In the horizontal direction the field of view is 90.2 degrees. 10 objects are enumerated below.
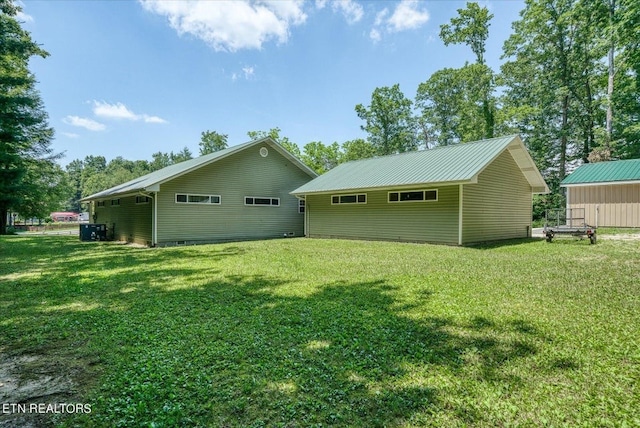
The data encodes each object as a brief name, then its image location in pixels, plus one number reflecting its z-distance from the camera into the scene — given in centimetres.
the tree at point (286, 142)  3647
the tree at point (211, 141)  5488
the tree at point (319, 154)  3634
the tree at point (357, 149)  3781
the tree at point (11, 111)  1203
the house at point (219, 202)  1402
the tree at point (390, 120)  3650
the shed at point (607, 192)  1597
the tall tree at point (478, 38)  2745
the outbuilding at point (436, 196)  1167
